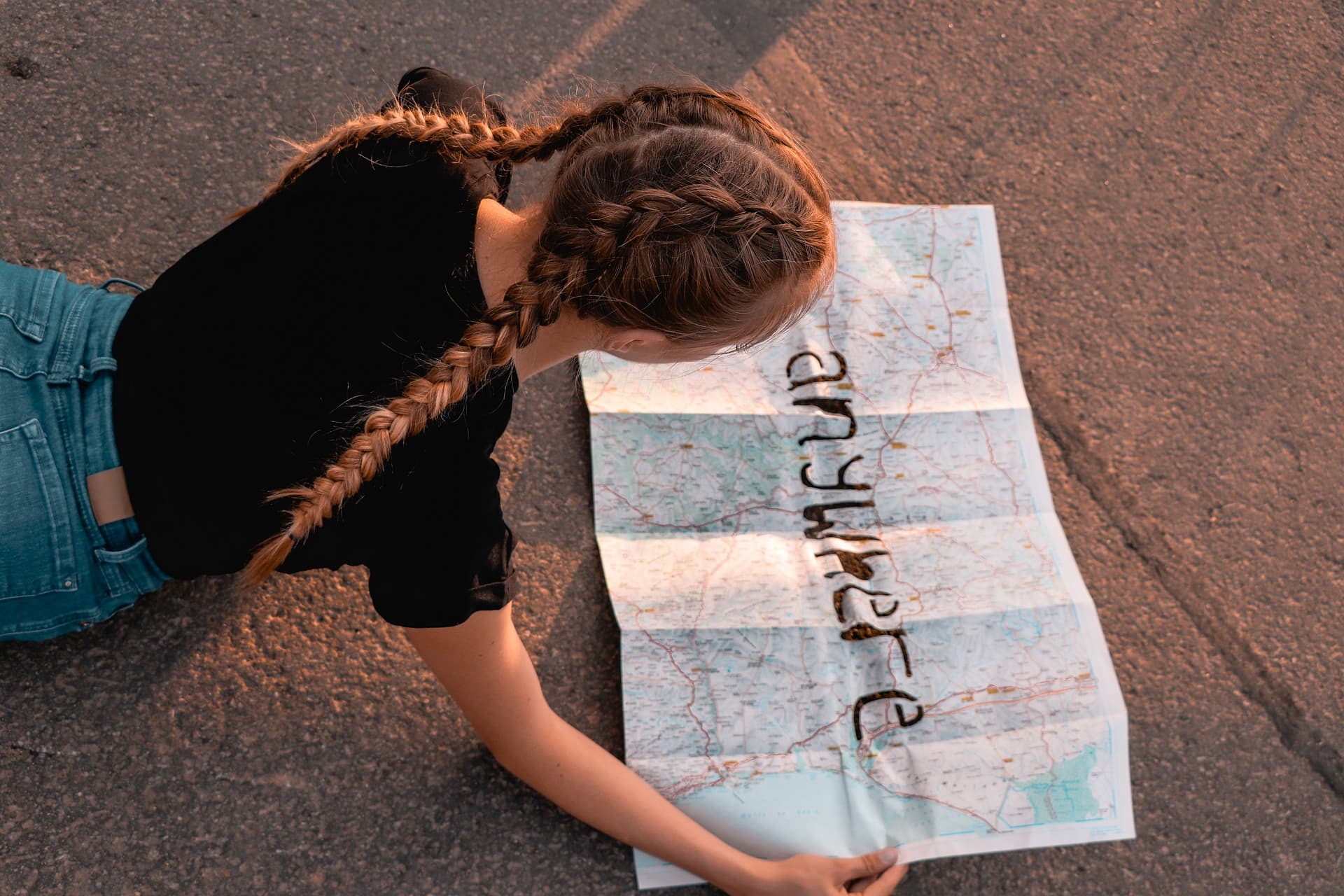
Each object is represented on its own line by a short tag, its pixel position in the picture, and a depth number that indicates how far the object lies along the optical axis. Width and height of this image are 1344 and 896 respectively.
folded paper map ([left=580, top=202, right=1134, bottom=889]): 1.39
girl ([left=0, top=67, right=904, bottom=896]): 0.90
